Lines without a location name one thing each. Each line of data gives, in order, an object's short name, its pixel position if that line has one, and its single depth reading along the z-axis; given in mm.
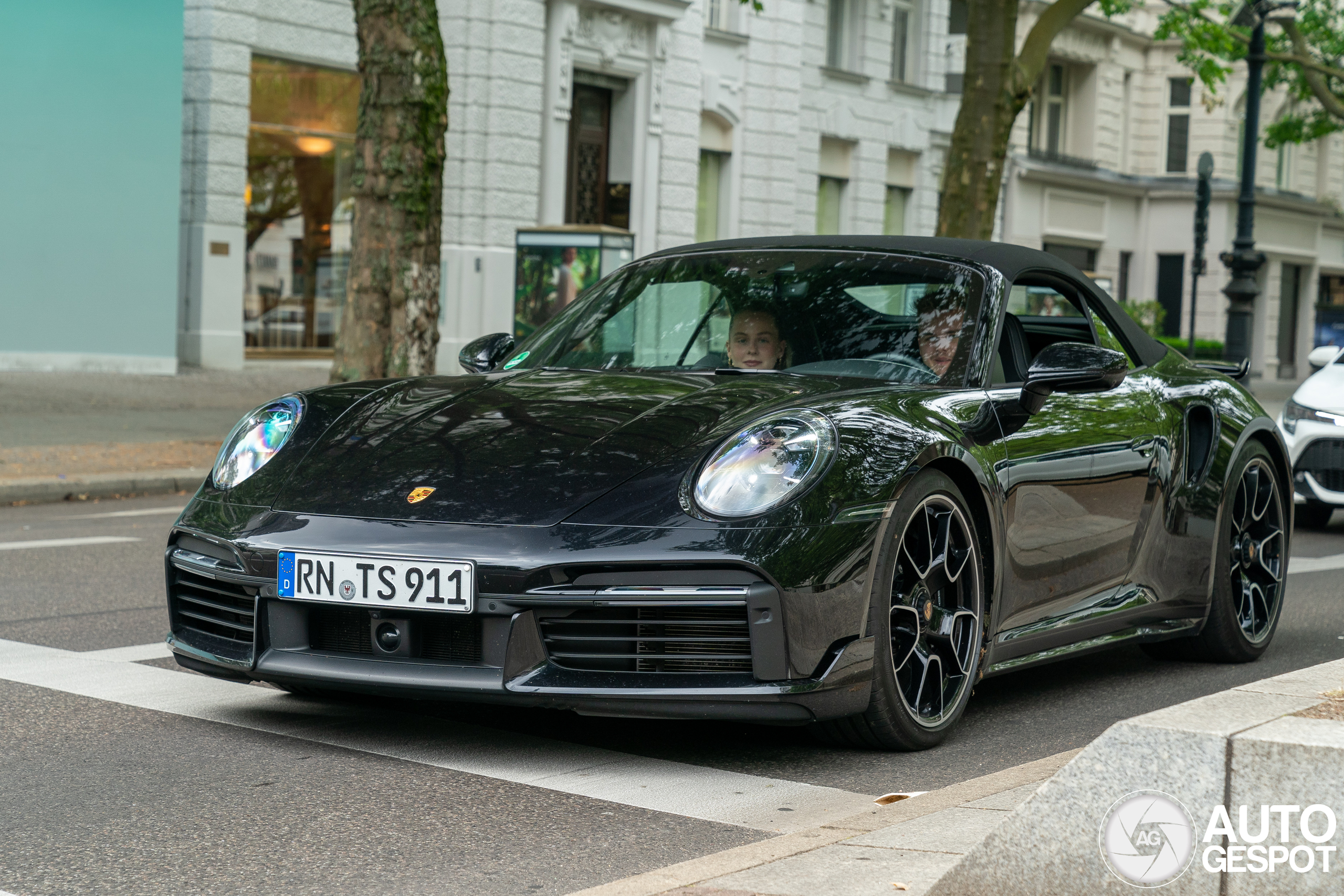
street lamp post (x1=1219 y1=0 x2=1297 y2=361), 21812
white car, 10852
